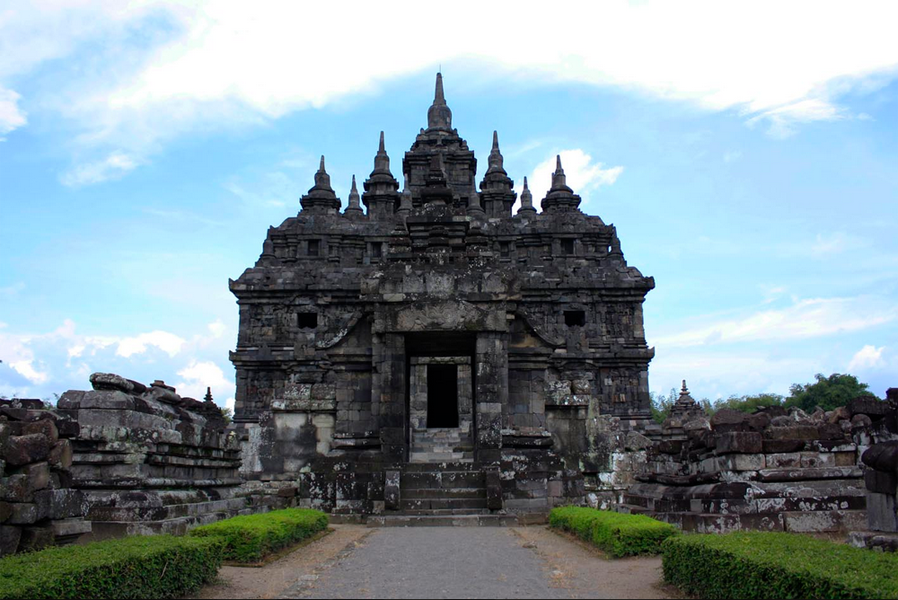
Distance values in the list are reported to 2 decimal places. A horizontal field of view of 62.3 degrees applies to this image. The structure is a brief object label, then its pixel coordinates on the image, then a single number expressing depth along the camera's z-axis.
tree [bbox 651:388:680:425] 86.42
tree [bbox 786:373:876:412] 63.06
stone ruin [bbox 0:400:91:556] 7.82
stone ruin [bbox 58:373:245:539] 10.12
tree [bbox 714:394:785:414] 75.79
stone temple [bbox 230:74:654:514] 14.65
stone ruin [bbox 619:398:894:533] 10.23
